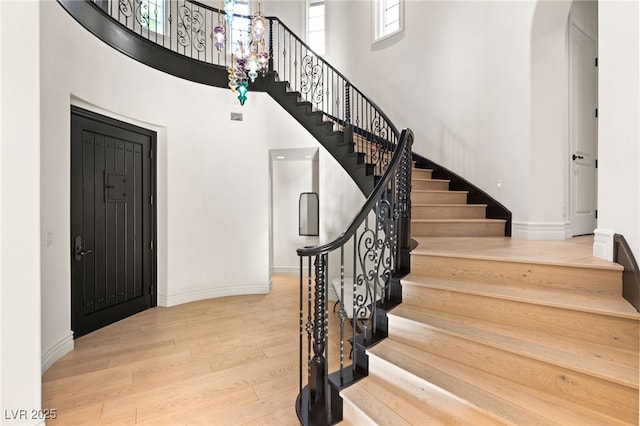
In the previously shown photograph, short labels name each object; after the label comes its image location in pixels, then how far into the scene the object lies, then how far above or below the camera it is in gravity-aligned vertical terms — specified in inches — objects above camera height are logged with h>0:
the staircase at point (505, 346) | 55.9 -28.1
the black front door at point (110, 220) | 136.1 -4.9
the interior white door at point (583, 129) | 149.8 +40.2
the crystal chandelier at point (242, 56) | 128.0 +68.9
